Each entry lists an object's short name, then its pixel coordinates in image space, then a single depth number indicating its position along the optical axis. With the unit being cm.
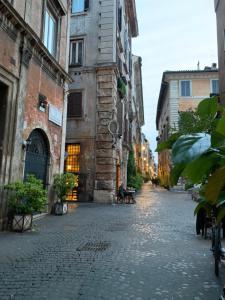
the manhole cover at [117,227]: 884
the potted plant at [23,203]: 824
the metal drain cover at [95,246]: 634
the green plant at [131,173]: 2766
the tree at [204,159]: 91
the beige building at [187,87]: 3853
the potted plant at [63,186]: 1242
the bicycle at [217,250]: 468
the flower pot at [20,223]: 816
